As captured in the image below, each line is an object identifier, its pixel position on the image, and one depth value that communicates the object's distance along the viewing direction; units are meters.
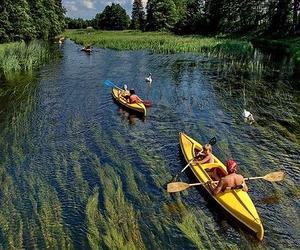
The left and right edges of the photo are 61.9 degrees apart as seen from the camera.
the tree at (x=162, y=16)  54.70
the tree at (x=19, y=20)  28.63
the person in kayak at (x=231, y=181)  7.60
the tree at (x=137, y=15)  63.88
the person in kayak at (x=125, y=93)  14.95
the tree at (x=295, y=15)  33.10
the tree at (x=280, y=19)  35.00
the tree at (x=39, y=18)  37.19
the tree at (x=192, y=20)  48.43
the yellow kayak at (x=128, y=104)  13.57
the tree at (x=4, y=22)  27.08
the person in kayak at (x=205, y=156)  9.03
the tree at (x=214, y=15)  46.45
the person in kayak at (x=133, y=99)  14.22
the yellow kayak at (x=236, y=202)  6.85
